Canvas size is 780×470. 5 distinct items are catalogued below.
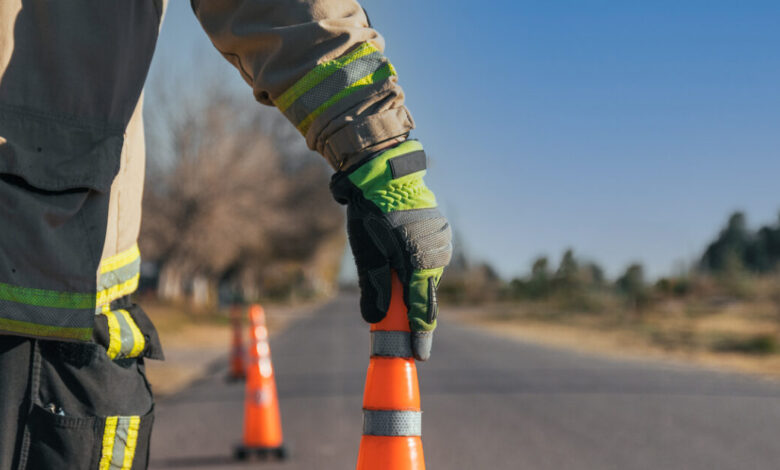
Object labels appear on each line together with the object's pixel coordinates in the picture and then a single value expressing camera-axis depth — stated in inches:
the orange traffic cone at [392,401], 59.9
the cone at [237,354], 463.5
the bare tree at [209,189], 1235.9
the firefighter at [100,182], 60.0
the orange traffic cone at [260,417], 241.1
